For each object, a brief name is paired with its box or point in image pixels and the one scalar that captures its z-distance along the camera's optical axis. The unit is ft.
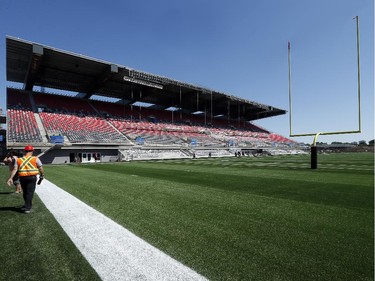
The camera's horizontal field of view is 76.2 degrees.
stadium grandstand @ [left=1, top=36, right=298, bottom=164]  99.81
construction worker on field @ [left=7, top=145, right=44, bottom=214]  18.15
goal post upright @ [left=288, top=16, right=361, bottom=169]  42.96
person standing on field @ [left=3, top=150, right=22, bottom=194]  24.78
